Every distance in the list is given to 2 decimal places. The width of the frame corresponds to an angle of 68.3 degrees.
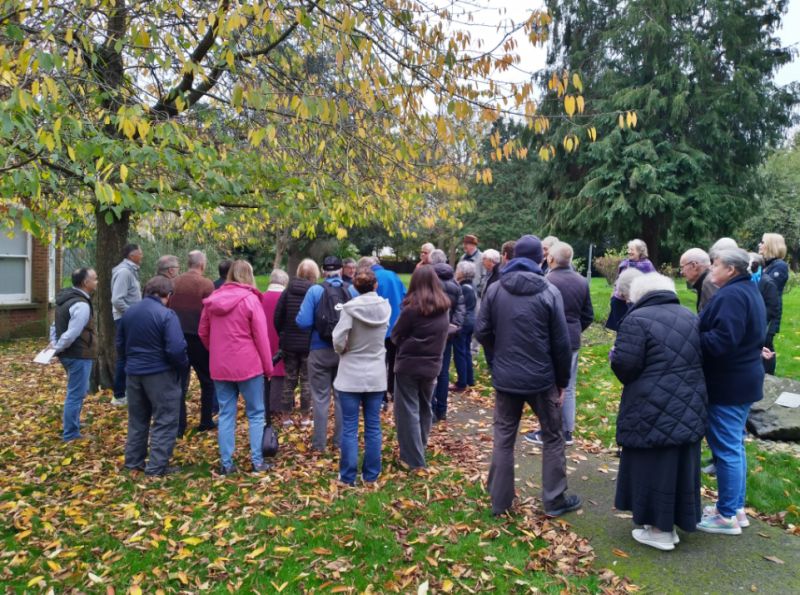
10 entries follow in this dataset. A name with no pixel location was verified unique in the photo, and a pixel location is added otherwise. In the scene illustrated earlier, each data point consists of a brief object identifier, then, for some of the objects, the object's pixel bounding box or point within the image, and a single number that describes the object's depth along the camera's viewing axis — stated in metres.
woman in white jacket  5.18
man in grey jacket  7.52
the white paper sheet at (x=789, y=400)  6.32
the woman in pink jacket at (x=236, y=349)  5.39
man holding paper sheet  6.22
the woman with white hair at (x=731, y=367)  4.08
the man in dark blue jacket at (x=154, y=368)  5.43
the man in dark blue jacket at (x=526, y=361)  4.42
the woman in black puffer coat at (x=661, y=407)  3.91
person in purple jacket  6.97
